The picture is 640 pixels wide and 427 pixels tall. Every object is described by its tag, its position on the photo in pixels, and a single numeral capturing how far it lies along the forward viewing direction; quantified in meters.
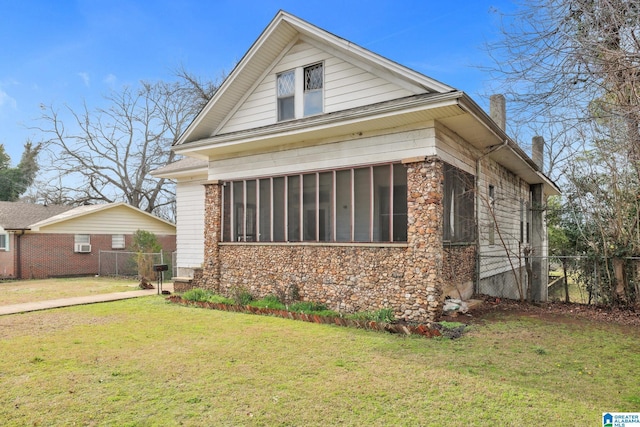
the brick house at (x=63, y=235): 20.38
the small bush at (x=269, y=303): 9.63
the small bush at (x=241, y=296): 10.29
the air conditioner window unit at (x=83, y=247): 21.86
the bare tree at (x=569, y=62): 4.81
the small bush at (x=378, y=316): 8.00
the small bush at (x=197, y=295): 11.09
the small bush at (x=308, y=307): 9.11
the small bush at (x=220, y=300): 10.48
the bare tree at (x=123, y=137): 30.48
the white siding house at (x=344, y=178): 8.14
